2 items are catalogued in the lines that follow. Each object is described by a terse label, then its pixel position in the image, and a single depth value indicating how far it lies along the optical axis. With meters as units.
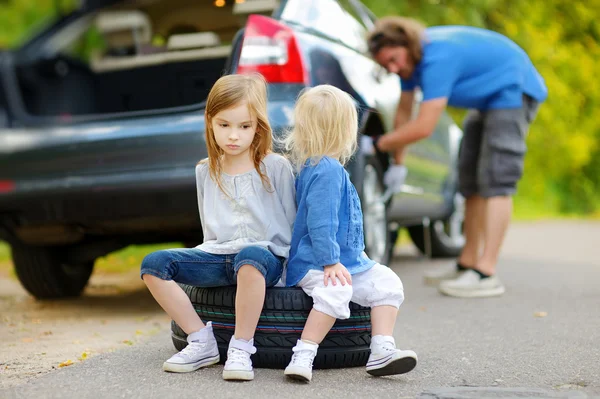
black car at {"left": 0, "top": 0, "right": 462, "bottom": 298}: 7.55
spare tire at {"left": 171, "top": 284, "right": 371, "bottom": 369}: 5.75
